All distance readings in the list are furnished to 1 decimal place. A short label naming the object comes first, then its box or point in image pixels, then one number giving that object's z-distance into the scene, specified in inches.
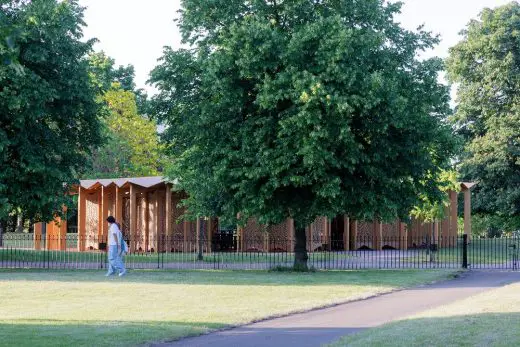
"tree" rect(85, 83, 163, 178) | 2333.9
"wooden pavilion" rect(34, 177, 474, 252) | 1754.4
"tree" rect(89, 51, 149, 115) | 2465.6
